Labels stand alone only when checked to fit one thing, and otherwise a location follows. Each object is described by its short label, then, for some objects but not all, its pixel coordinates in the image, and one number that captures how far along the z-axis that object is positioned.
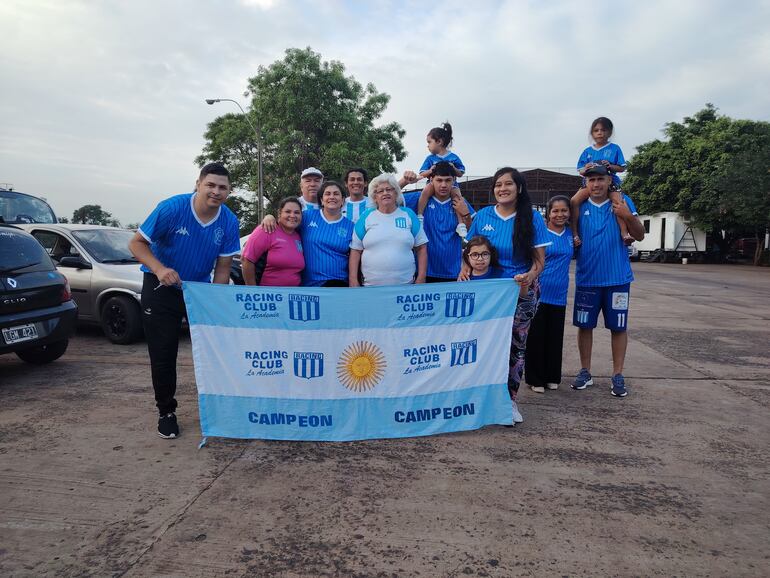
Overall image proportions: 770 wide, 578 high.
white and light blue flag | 3.68
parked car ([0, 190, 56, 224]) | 8.67
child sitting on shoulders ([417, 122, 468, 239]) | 5.21
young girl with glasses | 4.05
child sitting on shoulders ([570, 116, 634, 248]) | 4.86
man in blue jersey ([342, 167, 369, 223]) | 5.05
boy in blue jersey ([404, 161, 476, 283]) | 4.57
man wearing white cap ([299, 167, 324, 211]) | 4.72
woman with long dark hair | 3.98
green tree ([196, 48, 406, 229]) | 23.89
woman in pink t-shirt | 4.27
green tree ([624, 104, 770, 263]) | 27.55
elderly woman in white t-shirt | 4.07
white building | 34.81
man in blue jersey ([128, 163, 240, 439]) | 3.65
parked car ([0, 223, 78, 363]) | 4.91
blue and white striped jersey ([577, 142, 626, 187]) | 5.27
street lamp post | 23.00
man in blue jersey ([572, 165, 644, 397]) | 4.79
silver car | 6.79
